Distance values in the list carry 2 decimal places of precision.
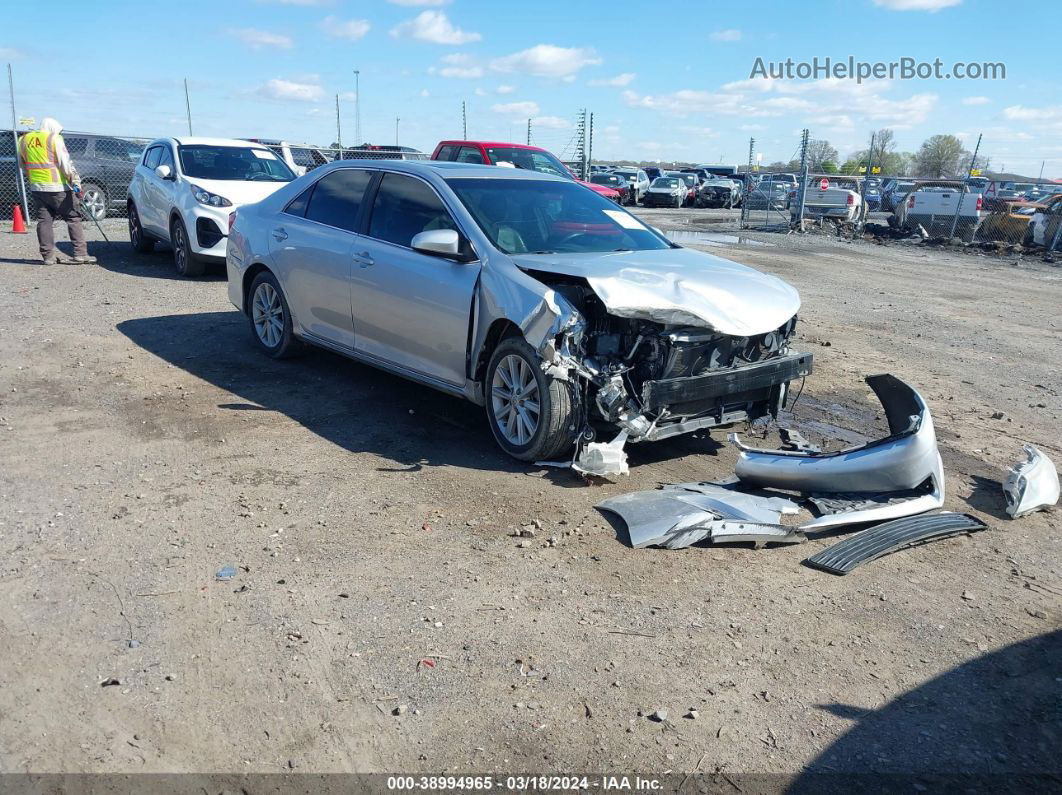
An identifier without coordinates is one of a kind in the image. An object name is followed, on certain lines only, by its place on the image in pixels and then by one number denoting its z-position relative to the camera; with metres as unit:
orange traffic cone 15.94
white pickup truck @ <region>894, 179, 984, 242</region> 22.00
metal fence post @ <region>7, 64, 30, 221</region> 16.28
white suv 11.38
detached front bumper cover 4.69
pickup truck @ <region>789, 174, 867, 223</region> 26.22
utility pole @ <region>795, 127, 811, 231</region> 24.25
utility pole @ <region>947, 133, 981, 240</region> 22.12
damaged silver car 5.01
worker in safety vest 11.43
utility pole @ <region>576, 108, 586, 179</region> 27.98
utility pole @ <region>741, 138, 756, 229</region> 27.14
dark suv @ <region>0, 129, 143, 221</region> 17.28
